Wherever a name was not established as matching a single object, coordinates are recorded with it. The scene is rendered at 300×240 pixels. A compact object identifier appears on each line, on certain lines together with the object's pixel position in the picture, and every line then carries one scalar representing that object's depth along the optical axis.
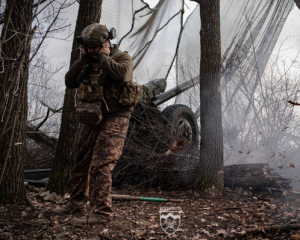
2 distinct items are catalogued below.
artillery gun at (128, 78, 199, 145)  5.64
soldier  3.20
